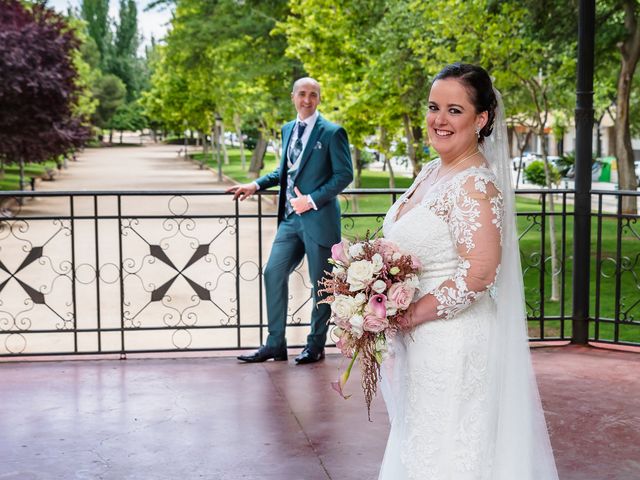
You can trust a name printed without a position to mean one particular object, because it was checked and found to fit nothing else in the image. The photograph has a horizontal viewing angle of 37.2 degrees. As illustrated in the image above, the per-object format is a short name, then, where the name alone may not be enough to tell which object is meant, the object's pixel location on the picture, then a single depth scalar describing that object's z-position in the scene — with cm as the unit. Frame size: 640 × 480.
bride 333
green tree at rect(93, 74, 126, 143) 9244
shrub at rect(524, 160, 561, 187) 2733
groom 716
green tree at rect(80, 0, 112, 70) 11125
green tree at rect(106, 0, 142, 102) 11275
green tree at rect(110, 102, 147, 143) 10219
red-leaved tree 2702
